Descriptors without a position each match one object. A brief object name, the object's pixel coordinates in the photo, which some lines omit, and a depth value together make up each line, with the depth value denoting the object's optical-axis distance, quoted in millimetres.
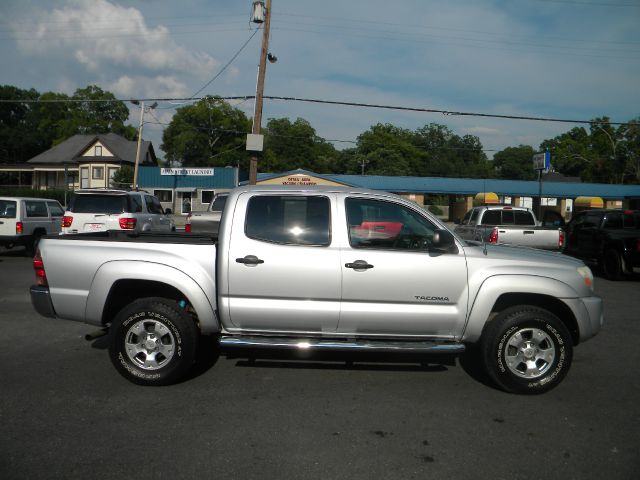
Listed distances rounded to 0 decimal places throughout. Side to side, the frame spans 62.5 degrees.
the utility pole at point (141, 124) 37438
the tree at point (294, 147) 82706
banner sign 47281
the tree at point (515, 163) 97438
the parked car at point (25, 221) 13781
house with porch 57812
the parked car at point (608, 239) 12156
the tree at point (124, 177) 50906
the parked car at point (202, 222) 11707
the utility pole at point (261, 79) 19922
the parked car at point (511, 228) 12875
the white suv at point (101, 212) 12125
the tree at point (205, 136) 68375
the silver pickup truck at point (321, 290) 4730
